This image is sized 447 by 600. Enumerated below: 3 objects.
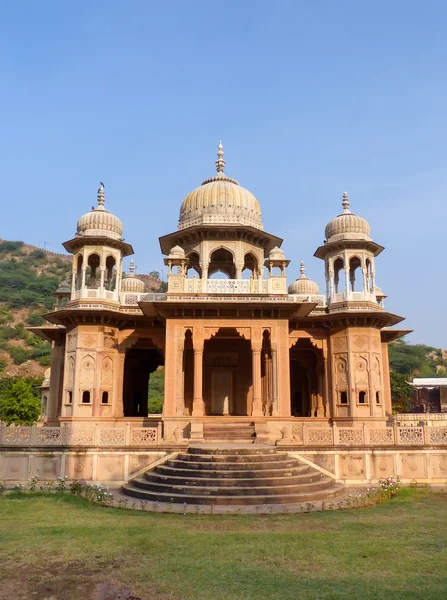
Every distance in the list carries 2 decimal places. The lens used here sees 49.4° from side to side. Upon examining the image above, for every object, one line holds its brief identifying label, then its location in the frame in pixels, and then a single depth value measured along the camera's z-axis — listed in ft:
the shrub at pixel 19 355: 237.86
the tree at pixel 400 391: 153.28
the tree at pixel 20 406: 113.80
